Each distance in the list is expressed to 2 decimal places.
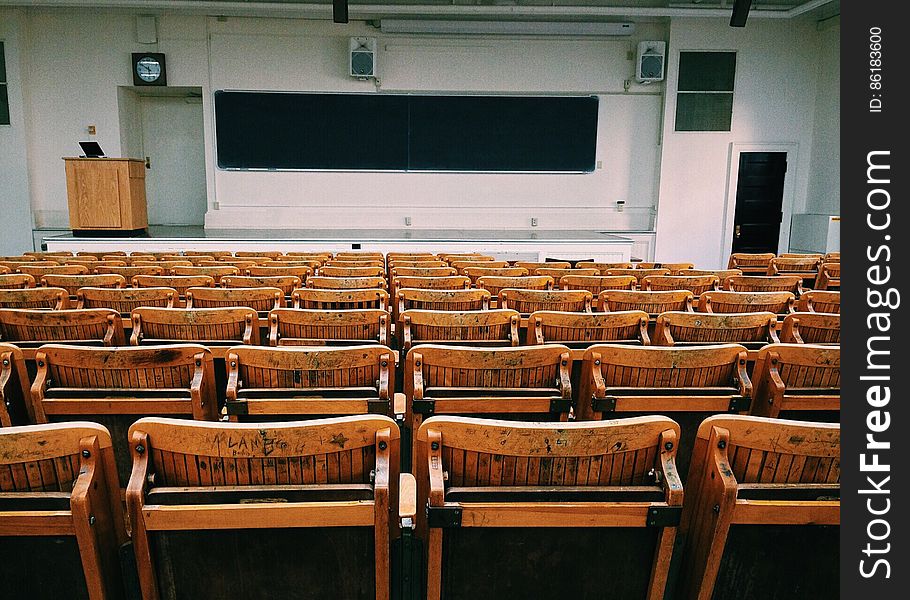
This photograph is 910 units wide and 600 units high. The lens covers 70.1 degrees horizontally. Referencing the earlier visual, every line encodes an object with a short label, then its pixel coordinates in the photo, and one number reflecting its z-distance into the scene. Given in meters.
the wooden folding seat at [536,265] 5.71
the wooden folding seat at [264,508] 1.34
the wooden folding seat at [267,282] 4.11
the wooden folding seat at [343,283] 4.15
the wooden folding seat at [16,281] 4.05
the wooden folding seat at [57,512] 1.30
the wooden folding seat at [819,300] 3.95
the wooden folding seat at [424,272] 4.87
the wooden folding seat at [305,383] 2.15
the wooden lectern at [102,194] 8.61
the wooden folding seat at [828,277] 5.50
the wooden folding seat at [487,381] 2.20
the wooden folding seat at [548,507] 1.37
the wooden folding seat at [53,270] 4.73
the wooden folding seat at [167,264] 5.03
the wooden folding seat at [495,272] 5.03
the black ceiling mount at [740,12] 6.86
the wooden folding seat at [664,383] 2.21
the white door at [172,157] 11.11
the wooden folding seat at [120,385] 2.12
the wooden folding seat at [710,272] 5.10
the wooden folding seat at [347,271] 4.92
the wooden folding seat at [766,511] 1.39
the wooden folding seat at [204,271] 4.90
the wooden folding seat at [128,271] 4.92
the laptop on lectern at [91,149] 8.45
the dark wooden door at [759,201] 10.91
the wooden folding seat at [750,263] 6.96
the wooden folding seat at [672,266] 6.18
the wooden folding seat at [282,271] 4.89
